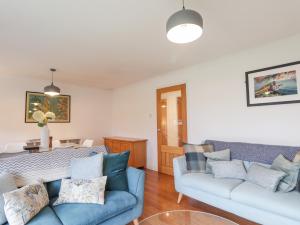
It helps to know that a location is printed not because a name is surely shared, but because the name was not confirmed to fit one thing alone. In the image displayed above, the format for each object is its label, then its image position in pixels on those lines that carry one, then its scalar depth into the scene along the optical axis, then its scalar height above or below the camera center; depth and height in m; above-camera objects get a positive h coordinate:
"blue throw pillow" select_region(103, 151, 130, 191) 1.88 -0.53
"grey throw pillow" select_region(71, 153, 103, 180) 1.82 -0.47
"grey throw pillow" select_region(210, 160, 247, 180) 2.23 -0.62
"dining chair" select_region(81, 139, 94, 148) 3.78 -0.45
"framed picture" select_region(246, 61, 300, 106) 2.36 +0.49
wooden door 3.64 -0.07
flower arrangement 2.73 +0.06
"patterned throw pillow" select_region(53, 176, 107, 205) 1.59 -0.63
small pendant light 3.26 +0.57
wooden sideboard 4.14 -0.65
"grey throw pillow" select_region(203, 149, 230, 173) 2.46 -0.50
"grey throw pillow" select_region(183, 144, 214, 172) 2.52 -0.50
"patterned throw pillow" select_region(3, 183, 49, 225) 1.26 -0.61
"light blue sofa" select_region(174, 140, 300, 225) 1.64 -0.75
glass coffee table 1.54 -0.86
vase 2.63 -0.22
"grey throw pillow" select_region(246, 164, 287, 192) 1.83 -0.60
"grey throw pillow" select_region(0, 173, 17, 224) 1.30 -0.51
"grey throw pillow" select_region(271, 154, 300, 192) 1.80 -0.56
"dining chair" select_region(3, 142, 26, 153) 3.23 -0.45
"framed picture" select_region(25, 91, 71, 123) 4.18 +0.40
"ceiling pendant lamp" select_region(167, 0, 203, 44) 1.27 +0.69
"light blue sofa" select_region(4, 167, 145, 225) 1.38 -0.73
